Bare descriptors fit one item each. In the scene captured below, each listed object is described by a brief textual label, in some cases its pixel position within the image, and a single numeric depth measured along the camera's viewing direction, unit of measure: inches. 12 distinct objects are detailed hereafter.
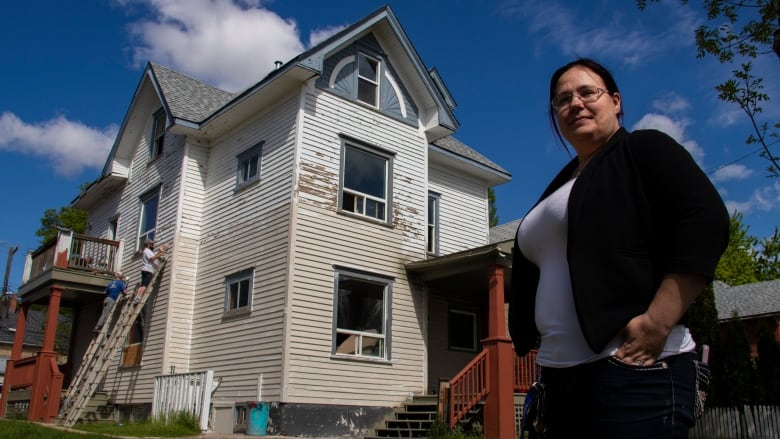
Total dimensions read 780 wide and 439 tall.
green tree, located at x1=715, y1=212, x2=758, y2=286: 1716.3
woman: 74.4
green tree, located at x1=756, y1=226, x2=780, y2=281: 1736.0
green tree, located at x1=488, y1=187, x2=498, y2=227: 1642.5
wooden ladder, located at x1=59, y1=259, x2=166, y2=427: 582.6
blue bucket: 495.5
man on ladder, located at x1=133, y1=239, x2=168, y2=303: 639.0
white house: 536.7
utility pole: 1761.8
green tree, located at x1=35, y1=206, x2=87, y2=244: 1530.5
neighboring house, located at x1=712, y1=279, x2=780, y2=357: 1037.8
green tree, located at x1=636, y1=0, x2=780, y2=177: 478.3
